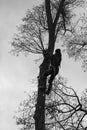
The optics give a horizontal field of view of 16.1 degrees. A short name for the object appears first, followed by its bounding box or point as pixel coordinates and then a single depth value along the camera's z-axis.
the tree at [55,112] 11.73
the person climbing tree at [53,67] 10.01
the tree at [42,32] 9.30
